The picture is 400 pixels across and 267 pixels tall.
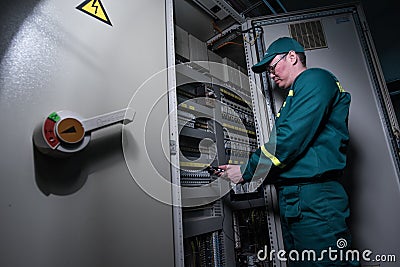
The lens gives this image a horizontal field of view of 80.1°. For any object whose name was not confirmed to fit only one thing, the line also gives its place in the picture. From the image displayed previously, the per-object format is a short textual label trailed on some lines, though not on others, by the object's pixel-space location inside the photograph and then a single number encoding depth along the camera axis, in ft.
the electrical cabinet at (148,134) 2.22
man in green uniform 3.43
